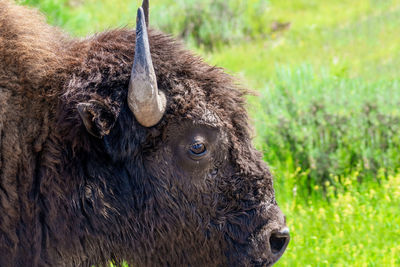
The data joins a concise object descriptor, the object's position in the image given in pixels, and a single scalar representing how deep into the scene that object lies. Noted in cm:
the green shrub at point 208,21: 2723
